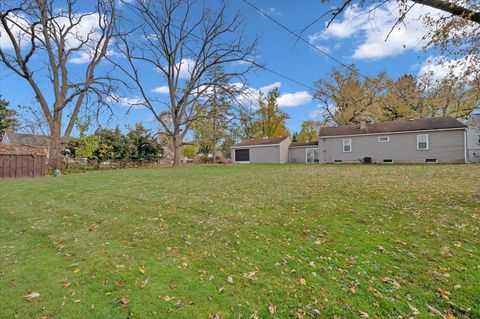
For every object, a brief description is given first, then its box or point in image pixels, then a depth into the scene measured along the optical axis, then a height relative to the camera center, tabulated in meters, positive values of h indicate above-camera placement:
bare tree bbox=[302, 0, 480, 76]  5.16 +2.93
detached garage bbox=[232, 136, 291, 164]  30.00 +1.34
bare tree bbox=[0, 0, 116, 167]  18.70 +8.17
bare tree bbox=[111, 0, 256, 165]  23.44 +9.83
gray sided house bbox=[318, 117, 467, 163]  21.14 +1.59
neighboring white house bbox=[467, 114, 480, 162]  24.92 +2.06
